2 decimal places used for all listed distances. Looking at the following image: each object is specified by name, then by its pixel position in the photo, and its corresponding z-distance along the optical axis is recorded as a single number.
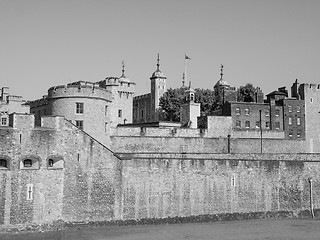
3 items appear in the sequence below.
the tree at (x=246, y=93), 72.44
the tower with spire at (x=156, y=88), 96.19
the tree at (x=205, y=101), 72.94
